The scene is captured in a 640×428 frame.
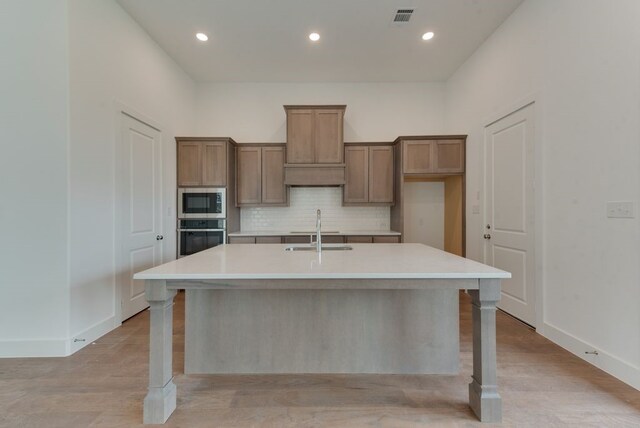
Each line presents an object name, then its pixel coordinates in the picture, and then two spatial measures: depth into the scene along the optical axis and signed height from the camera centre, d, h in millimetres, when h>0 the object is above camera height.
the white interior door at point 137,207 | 3102 +89
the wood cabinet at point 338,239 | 4289 -369
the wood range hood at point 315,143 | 4344 +1051
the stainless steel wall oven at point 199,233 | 4223 -273
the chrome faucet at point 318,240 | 2467 -226
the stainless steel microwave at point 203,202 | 4238 +175
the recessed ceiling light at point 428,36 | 3539 +2176
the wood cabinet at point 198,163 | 4285 +749
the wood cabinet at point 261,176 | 4555 +592
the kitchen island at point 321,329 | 2076 -823
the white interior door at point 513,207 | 2926 +68
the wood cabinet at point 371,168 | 4539 +707
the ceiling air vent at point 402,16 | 3146 +2171
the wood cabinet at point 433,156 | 4234 +835
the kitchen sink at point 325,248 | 2705 -318
